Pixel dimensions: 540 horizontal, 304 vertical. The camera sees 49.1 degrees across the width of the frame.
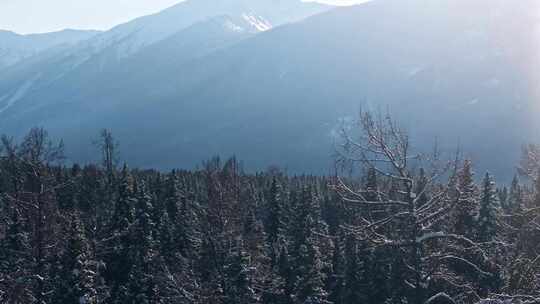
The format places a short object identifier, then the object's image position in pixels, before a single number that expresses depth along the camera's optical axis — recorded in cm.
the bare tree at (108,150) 6862
